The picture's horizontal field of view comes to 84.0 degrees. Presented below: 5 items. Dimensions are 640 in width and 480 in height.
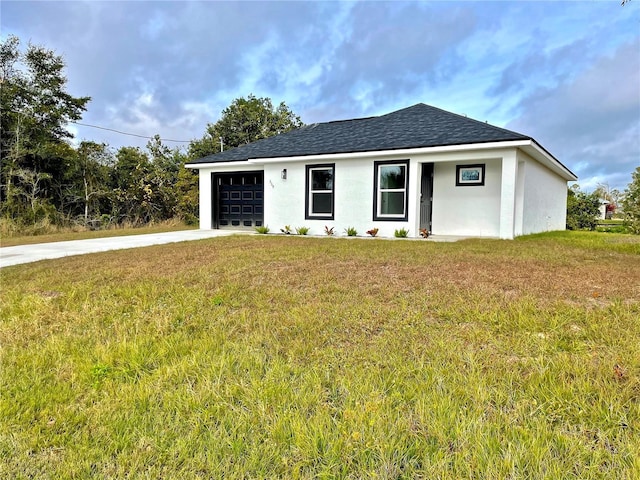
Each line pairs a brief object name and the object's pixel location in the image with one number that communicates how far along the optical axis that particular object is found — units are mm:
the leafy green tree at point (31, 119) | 12891
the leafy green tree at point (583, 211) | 18062
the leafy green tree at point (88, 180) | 14758
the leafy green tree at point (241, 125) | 23719
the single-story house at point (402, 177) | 8977
